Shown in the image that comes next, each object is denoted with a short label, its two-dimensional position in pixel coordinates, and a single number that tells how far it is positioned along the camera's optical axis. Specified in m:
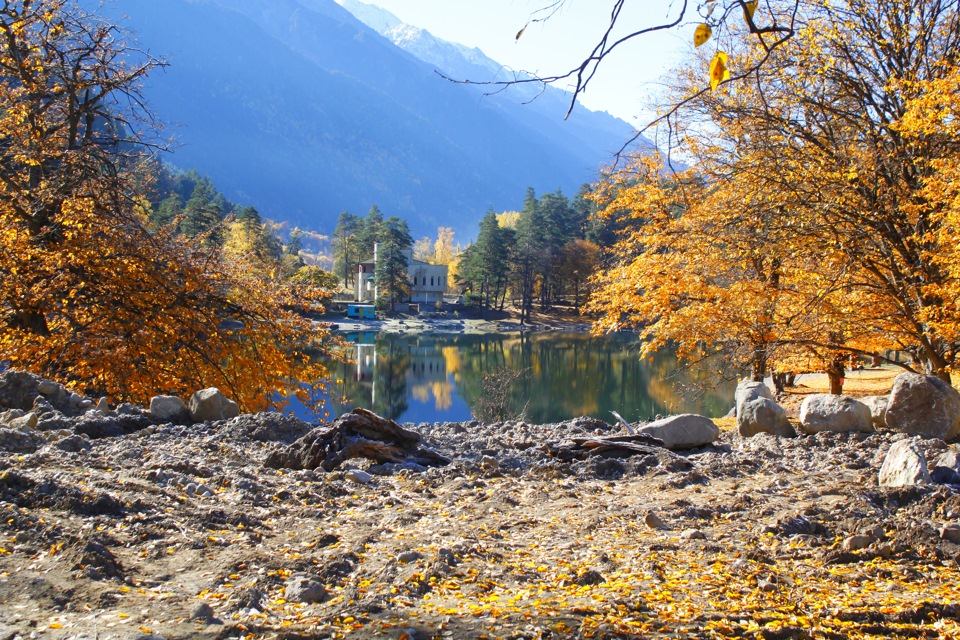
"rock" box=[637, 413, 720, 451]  9.18
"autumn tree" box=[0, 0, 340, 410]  11.23
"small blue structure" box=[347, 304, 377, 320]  74.00
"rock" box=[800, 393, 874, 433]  9.17
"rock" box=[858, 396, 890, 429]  9.26
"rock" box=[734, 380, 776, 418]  10.91
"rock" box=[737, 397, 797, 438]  9.91
